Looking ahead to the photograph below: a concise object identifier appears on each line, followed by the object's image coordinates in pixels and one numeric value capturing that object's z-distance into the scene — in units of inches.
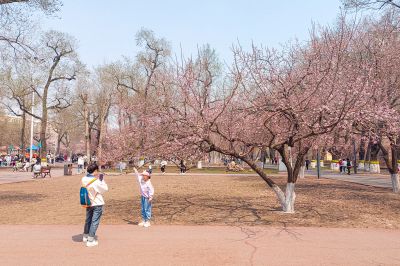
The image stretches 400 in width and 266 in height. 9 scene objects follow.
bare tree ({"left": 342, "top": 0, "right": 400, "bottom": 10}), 756.0
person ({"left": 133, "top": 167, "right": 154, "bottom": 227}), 416.2
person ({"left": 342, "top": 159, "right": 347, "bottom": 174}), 1662.2
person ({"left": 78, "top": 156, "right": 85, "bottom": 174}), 1582.2
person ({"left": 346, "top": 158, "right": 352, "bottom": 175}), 1540.4
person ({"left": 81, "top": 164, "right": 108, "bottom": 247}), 328.2
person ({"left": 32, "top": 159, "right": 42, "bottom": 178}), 1255.2
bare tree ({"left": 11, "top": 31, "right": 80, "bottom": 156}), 1822.1
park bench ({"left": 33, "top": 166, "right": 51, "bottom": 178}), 1264.8
